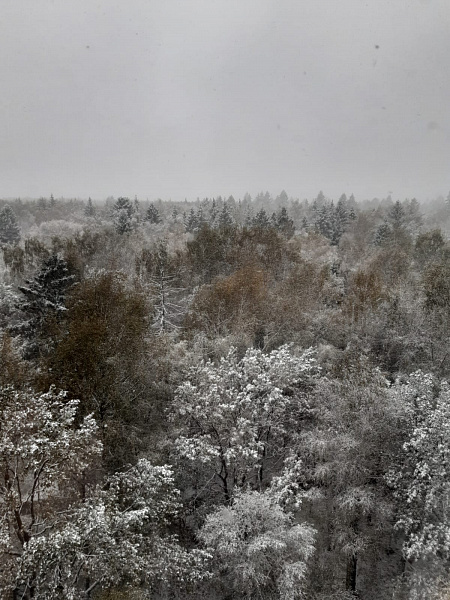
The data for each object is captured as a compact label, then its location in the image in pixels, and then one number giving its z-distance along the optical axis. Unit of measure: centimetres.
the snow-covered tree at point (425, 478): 1345
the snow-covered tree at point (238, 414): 1603
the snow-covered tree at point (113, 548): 1023
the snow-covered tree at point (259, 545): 1290
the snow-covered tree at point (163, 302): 2908
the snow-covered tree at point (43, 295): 2625
